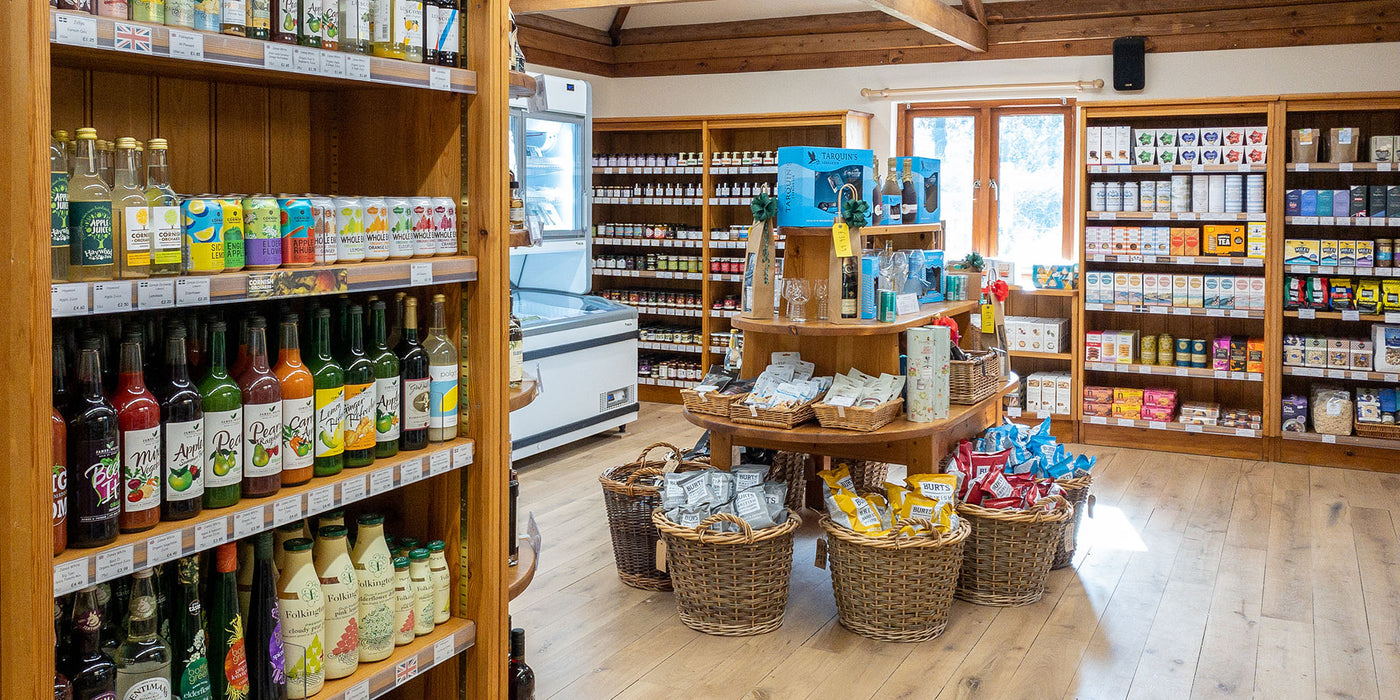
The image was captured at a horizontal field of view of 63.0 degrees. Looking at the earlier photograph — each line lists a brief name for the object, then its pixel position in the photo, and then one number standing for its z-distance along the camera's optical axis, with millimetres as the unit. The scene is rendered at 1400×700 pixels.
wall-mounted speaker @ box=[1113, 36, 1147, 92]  6984
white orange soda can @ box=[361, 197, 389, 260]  2320
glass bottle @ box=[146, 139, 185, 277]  1893
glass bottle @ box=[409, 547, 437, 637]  2484
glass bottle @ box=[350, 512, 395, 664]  2371
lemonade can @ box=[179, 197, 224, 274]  1972
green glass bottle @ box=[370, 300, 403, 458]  2373
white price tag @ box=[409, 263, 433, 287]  2355
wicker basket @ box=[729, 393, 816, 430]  4062
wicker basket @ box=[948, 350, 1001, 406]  4496
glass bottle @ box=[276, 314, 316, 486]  2182
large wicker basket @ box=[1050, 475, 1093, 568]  4582
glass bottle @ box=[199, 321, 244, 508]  2029
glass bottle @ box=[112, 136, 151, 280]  1848
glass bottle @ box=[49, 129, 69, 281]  1765
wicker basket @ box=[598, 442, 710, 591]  4305
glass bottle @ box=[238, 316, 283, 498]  2100
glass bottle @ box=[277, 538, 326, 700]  2197
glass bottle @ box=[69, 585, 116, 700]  1859
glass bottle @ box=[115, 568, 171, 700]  1904
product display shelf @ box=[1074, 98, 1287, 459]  6688
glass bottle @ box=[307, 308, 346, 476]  2252
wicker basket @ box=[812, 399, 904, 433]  3988
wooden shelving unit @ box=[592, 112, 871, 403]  8203
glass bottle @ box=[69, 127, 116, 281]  1797
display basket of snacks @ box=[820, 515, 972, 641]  3746
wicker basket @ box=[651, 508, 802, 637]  3770
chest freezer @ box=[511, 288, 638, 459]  6297
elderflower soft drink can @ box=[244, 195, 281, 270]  2098
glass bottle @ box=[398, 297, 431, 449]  2443
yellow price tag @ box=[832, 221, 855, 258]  4027
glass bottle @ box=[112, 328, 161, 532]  1885
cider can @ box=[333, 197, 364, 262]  2266
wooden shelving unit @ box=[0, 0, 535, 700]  1711
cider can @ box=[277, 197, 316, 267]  2158
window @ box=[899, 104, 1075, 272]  7668
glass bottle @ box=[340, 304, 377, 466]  2309
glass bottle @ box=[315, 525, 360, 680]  2289
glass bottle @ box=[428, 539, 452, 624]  2537
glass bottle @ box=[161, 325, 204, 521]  1950
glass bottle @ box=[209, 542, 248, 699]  2084
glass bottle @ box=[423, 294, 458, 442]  2488
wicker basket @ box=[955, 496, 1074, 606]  4059
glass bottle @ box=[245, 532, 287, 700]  2148
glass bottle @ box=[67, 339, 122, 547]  1818
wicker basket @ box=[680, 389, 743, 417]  4238
